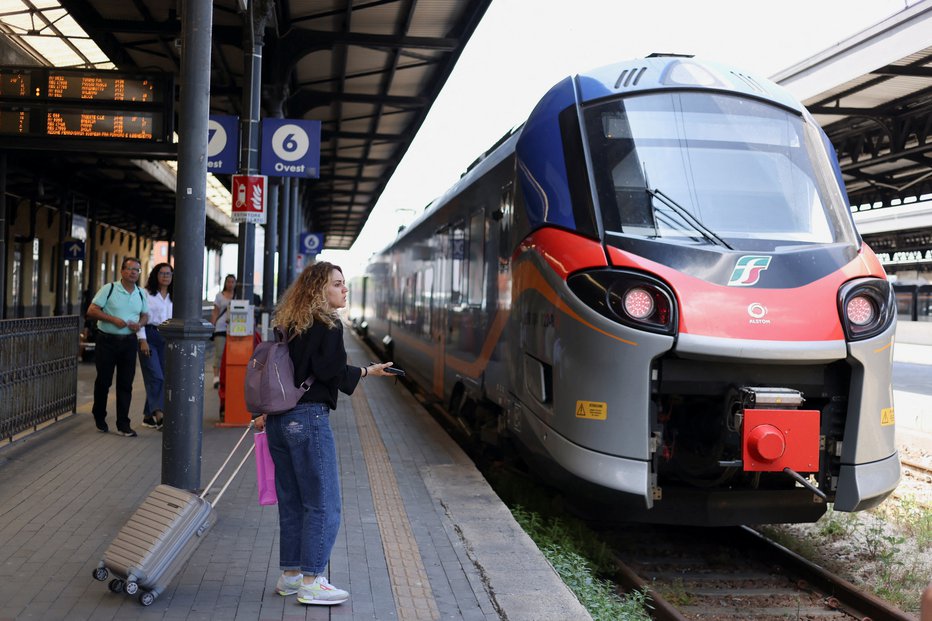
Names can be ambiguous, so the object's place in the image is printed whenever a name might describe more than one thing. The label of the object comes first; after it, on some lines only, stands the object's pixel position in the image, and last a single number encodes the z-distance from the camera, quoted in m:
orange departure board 10.27
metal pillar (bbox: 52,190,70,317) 21.62
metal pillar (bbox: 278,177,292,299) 18.64
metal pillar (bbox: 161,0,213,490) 5.34
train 5.45
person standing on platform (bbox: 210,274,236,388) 11.93
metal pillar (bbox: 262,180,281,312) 15.09
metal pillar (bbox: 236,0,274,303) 10.09
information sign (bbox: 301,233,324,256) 26.83
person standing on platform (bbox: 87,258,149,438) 8.62
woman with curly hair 4.21
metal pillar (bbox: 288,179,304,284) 19.84
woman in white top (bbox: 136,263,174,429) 9.21
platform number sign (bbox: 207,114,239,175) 10.12
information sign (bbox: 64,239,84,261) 21.45
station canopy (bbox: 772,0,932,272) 11.75
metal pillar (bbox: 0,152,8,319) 15.12
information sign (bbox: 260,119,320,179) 10.33
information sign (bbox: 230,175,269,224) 9.43
